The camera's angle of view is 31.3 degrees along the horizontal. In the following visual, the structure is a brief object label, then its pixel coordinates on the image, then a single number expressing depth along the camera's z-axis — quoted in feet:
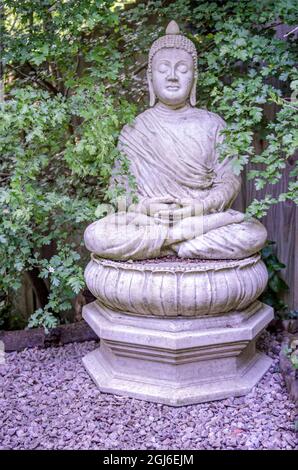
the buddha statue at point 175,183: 8.45
